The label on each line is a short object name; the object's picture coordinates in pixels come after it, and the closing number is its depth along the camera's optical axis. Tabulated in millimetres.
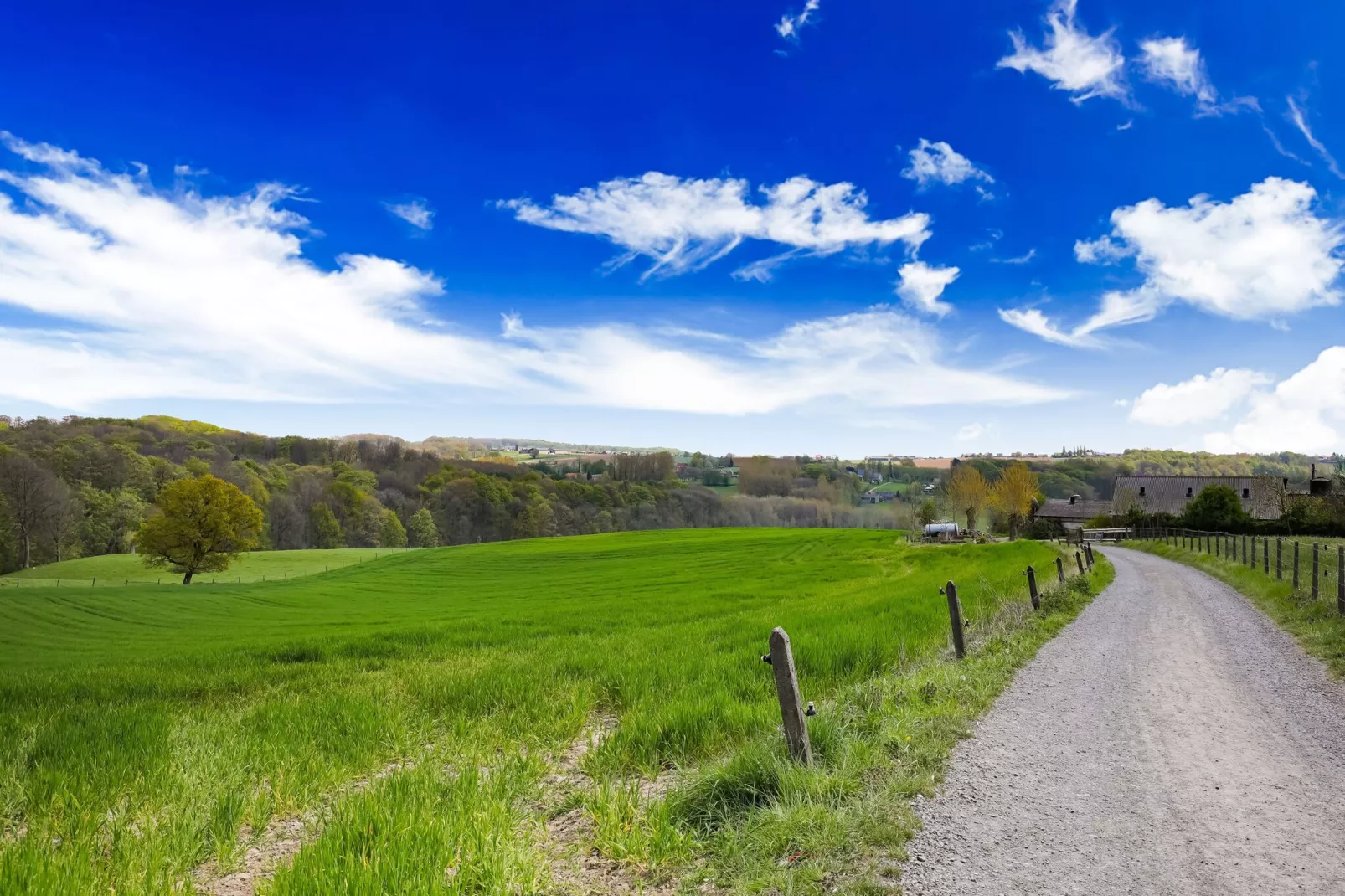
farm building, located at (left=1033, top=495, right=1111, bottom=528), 90062
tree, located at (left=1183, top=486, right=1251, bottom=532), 56031
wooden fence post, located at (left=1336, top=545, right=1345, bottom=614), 13930
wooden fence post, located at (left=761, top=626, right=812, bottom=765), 6098
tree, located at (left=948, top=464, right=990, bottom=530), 84062
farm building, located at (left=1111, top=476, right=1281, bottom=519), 76812
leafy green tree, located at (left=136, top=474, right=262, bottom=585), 53125
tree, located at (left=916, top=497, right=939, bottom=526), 93419
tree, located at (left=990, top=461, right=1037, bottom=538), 86125
